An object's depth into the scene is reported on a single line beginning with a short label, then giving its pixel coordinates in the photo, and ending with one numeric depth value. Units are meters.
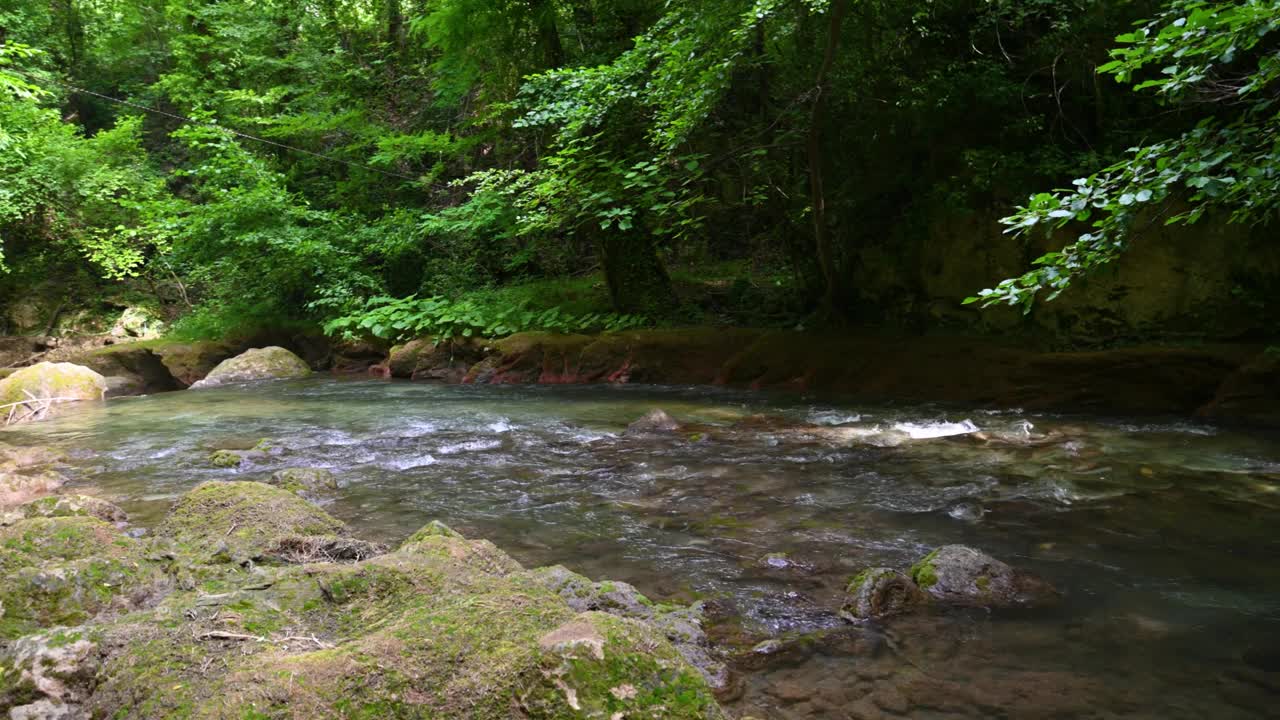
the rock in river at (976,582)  3.28
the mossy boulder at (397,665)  1.84
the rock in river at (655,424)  7.52
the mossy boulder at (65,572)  2.52
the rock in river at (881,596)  3.18
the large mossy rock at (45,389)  11.00
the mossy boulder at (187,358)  14.56
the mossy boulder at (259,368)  13.90
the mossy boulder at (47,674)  1.89
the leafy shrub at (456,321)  13.10
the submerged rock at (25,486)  5.06
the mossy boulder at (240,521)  3.28
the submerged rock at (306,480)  5.35
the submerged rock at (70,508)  4.04
